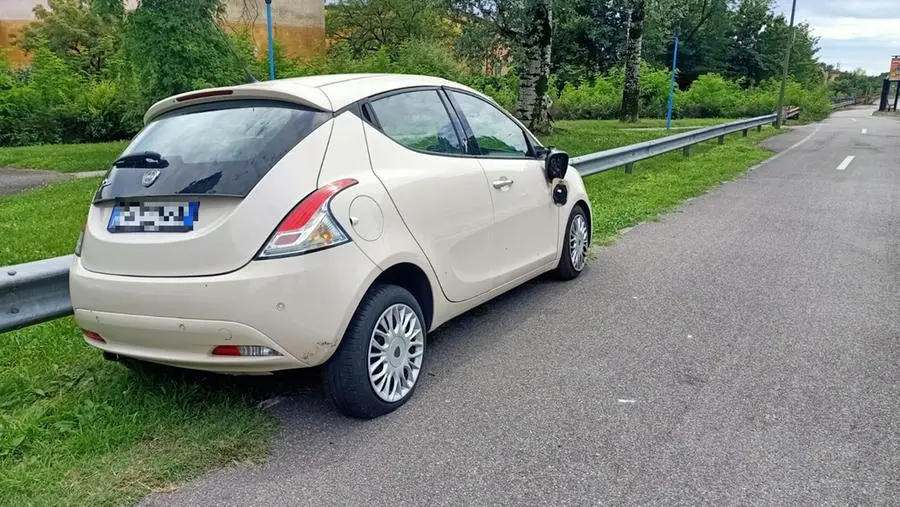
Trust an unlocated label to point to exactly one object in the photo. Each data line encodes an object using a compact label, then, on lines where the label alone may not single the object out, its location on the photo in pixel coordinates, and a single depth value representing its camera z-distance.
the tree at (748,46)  54.81
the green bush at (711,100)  36.69
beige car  3.10
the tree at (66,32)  36.56
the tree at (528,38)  17.28
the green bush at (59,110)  22.33
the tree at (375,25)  45.62
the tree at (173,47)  14.86
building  41.41
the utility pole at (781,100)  28.00
